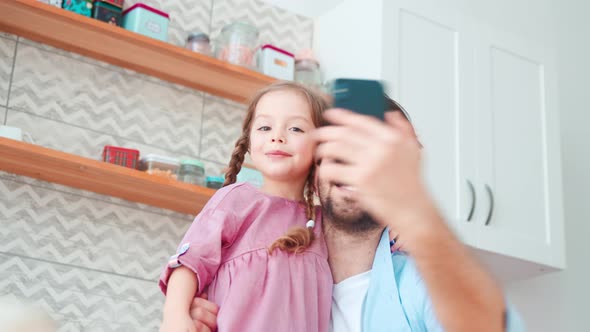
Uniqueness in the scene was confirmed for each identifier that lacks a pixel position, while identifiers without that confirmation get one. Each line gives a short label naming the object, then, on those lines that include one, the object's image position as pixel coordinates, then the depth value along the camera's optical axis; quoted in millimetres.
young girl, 1530
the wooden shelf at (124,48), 2675
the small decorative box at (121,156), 2674
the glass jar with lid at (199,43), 2984
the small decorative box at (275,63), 3117
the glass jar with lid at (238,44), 3036
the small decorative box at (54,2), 2677
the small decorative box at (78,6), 2715
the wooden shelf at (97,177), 2479
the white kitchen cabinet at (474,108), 3062
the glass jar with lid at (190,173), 2770
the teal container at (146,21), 2828
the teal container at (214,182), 2791
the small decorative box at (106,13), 2762
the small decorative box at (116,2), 2799
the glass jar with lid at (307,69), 3225
